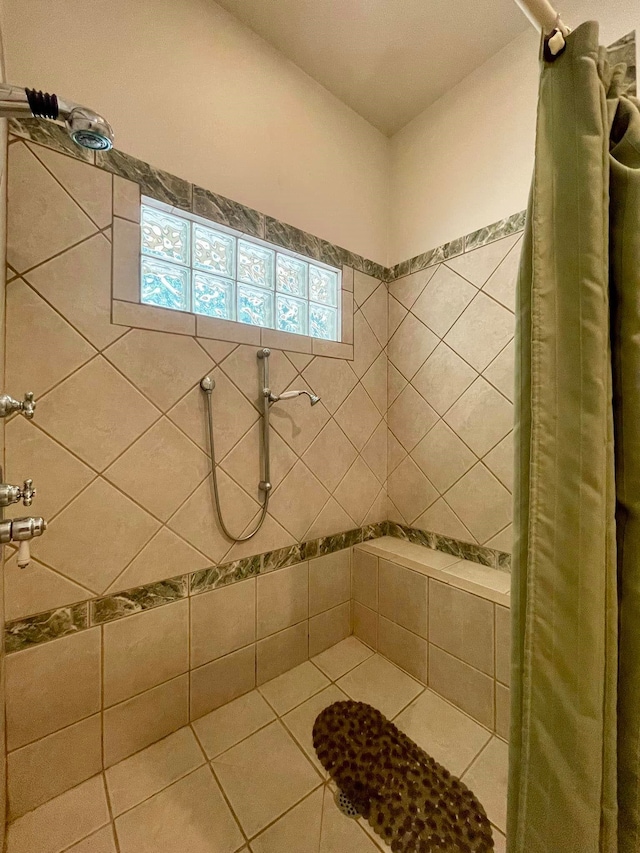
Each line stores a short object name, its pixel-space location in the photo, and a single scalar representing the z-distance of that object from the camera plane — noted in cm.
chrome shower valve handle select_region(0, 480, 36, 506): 56
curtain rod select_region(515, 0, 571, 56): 50
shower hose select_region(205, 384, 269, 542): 116
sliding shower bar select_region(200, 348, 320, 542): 126
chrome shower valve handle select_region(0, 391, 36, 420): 61
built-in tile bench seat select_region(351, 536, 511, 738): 112
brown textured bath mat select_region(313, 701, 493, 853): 82
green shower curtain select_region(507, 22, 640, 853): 50
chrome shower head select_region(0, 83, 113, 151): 52
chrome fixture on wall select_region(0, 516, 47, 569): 57
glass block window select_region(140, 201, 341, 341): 115
